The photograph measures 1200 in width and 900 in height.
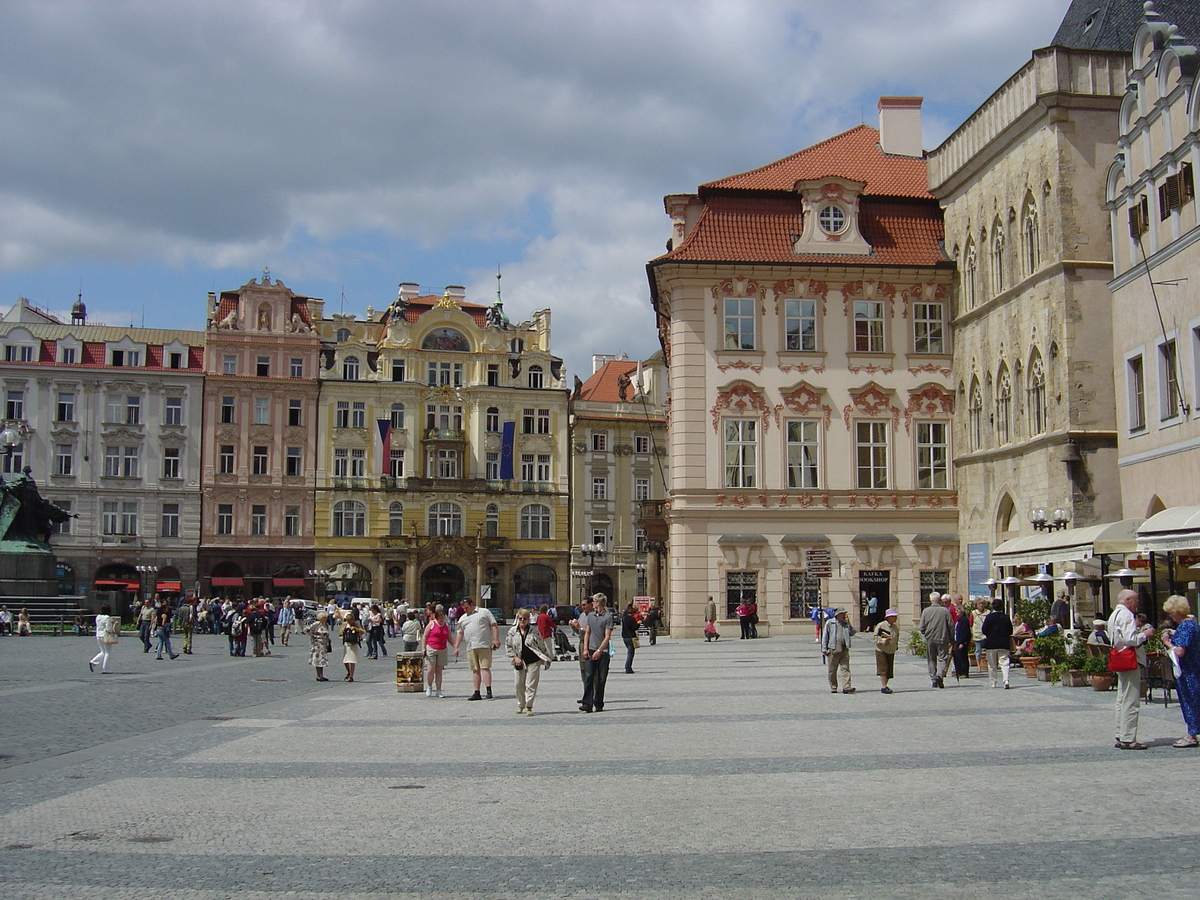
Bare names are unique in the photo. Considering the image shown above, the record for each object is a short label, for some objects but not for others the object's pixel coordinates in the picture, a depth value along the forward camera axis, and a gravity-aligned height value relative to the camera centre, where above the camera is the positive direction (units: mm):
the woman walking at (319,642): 27266 -937
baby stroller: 36281 -1453
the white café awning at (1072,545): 24812 +968
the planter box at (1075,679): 21562 -1471
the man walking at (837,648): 21906 -930
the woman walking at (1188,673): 13617 -873
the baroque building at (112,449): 77188 +9147
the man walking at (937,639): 22828 -826
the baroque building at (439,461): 79750 +8639
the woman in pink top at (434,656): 23234 -1085
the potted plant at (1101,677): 20942 -1394
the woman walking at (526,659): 19156 -940
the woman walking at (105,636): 27594 -792
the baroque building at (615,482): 84375 +7498
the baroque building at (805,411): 42344 +6063
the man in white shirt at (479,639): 21500 -722
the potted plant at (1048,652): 23203 -1098
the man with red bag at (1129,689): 13586 -1033
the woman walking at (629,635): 28844 -902
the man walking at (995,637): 22938 -806
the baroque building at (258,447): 78375 +9365
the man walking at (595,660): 19406 -974
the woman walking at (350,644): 27859 -1017
